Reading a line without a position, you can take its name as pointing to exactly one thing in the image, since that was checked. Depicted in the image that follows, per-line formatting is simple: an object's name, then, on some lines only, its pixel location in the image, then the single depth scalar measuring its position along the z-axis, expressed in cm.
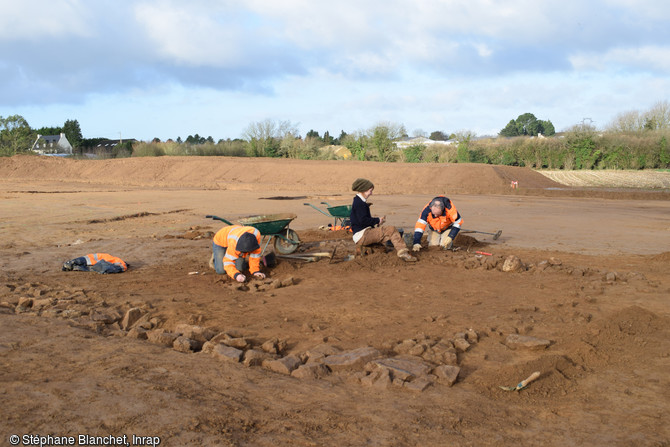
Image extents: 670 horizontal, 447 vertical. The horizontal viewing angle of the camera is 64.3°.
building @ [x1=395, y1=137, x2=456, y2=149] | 7636
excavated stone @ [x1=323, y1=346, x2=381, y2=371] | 388
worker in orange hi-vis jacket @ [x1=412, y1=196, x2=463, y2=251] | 845
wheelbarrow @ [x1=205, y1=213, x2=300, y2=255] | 738
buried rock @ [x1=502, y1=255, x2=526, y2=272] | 702
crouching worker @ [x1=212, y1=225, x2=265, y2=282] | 634
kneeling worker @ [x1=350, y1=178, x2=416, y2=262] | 781
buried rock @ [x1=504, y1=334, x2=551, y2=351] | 434
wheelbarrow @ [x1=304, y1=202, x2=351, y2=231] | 982
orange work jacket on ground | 697
